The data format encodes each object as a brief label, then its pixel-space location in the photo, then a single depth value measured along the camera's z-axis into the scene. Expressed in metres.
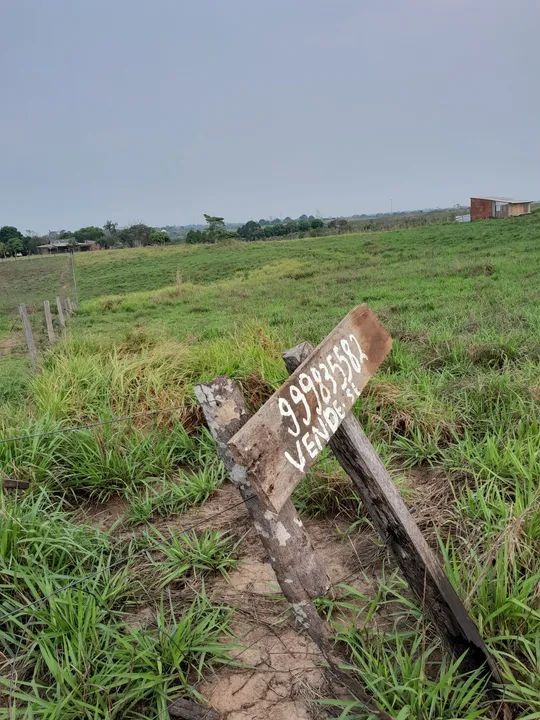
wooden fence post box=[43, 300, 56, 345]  8.78
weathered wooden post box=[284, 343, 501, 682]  1.53
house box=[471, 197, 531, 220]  34.28
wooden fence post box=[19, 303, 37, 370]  6.66
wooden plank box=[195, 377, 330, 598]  1.35
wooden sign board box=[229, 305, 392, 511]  1.13
